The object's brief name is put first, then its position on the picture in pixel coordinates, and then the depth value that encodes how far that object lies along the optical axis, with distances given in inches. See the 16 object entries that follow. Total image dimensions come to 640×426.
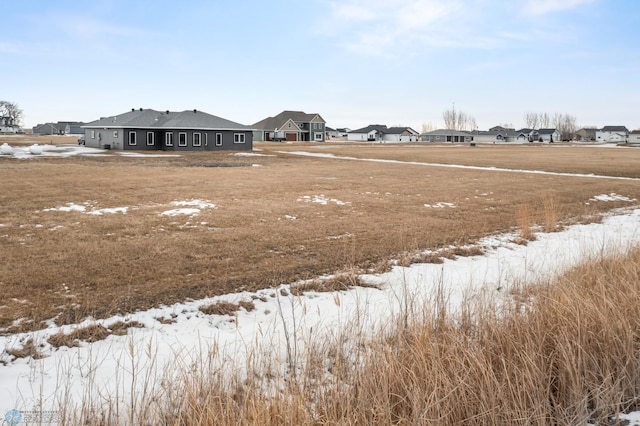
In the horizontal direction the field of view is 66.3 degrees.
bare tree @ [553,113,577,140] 6939.5
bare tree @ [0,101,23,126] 5600.4
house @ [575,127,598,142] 6307.1
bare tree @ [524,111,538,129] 7539.4
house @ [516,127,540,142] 5624.5
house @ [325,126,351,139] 6426.7
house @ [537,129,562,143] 5739.7
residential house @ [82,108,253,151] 1964.8
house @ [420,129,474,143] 5492.1
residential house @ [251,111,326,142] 3922.2
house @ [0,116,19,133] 5467.5
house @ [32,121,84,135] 5797.2
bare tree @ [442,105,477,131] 7249.0
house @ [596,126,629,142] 5661.9
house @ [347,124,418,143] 5383.9
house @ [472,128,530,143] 5516.7
